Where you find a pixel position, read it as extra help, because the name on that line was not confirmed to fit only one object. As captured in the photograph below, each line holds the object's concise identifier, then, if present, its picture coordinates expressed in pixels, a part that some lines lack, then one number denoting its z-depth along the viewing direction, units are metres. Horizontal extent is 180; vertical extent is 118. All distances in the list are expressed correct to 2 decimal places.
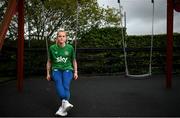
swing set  5.30
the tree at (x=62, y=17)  9.86
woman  3.82
